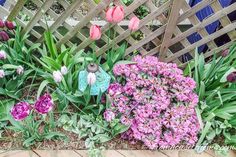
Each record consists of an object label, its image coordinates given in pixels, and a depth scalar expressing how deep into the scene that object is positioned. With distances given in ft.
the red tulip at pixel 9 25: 7.11
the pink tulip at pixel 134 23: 6.92
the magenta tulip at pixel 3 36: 6.98
